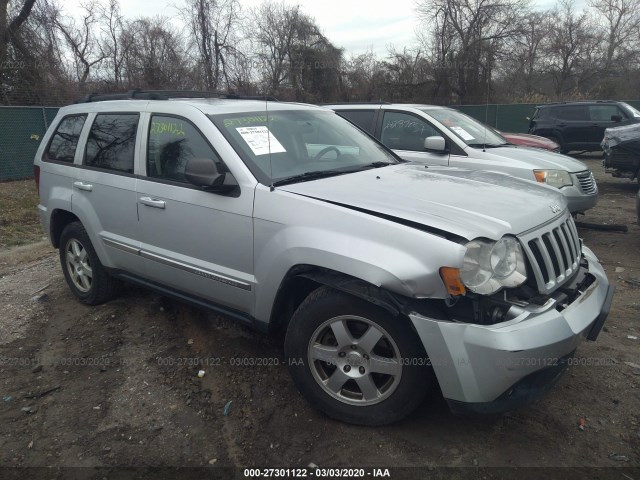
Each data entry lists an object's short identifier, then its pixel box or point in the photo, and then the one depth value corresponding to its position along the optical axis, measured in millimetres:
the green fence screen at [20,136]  12289
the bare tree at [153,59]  18797
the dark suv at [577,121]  14648
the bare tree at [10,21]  15751
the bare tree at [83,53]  23203
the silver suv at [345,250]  2391
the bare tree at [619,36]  36062
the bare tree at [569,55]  35031
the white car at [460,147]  5945
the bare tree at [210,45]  15961
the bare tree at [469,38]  25453
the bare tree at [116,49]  23828
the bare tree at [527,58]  26672
